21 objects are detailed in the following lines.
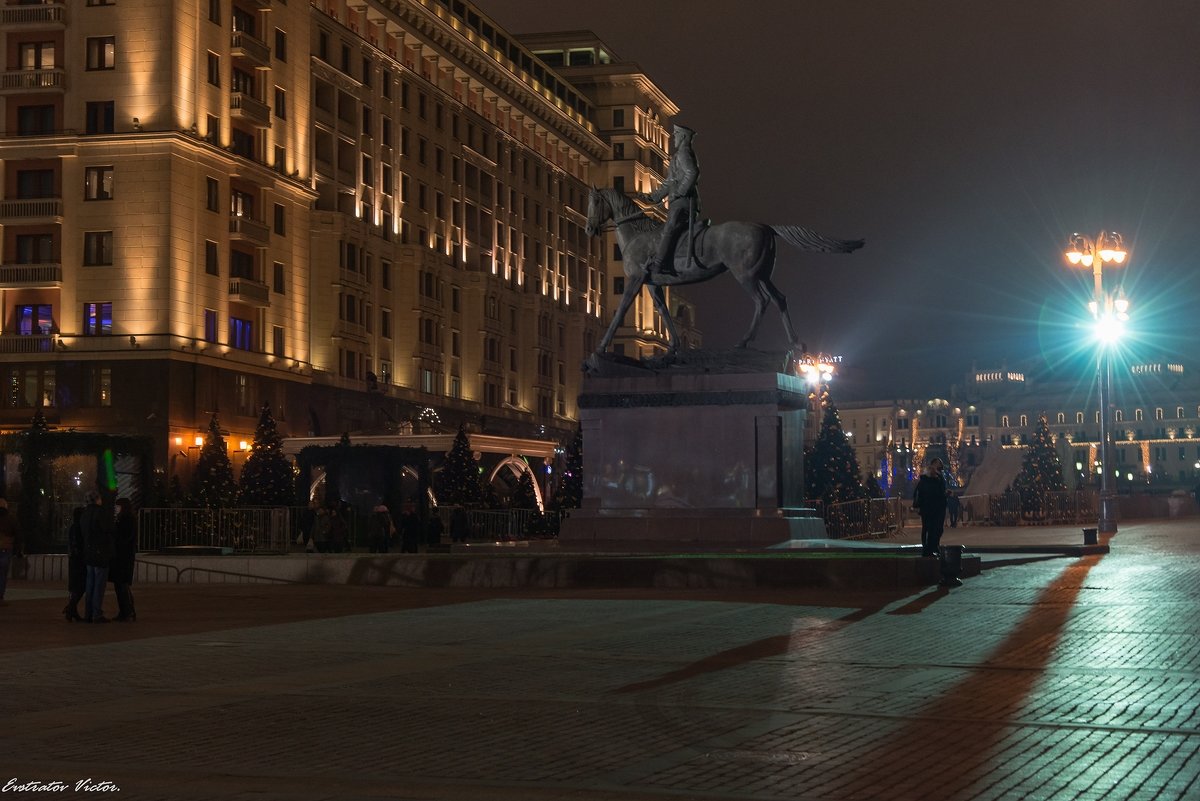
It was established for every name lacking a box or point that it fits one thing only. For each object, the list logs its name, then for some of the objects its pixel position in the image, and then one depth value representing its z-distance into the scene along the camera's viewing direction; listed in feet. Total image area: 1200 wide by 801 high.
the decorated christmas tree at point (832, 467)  176.45
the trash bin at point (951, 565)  75.15
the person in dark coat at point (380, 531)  123.13
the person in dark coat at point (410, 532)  123.95
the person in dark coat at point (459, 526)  138.72
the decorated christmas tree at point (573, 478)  134.31
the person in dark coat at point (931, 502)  78.89
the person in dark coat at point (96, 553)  66.54
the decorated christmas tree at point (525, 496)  159.02
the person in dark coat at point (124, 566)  67.36
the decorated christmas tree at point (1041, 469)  218.28
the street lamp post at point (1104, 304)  149.48
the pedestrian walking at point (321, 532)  117.60
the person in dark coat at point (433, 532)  131.64
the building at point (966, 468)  363.35
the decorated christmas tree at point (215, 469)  175.63
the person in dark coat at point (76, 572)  67.51
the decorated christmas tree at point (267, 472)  181.57
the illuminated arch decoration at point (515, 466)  206.63
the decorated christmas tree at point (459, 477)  176.96
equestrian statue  92.48
